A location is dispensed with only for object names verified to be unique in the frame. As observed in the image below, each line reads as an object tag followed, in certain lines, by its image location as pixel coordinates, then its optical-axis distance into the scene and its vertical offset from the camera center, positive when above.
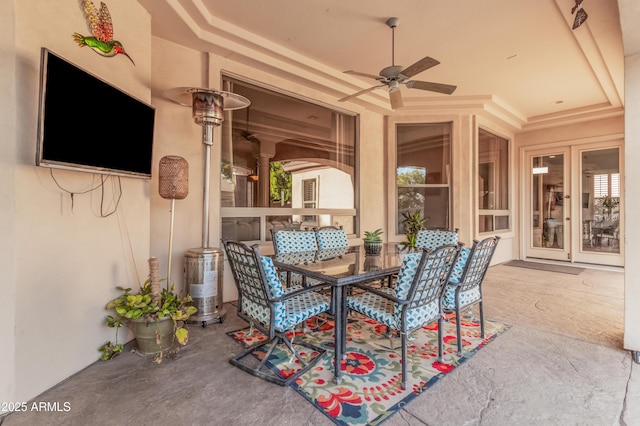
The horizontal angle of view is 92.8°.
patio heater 2.94 -0.42
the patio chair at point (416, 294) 1.97 -0.52
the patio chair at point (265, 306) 1.97 -0.66
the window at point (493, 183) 6.03 +0.74
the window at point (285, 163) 3.78 +0.76
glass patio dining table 2.08 -0.40
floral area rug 1.81 -1.10
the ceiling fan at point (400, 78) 2.71 +1.33
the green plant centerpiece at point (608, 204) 5.90 +0.29
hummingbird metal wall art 2.16 +1.35
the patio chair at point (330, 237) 3.61 -0.26
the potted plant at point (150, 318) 2.28 -0.79
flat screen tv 1.75 +0.62
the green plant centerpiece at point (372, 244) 3.04 -0.27
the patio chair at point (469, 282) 2.43 -0.56
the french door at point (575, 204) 5.92 +0.30
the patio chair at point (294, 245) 3.17 -0.32
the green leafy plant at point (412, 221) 4.99 -0.07
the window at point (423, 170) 5.62 +0.86
